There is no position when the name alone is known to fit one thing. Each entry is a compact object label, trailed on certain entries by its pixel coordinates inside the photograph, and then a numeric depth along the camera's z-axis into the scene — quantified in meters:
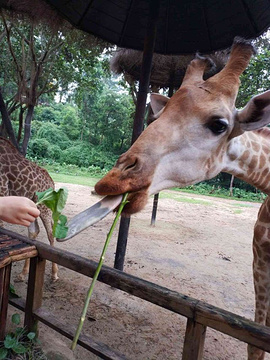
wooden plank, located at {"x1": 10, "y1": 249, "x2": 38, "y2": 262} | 1.98
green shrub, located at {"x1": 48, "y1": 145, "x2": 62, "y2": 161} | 22.62
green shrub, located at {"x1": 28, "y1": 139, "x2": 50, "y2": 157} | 21.92
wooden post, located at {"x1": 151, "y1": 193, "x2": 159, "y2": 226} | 6.78
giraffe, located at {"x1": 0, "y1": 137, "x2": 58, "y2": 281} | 3.75
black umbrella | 2.97
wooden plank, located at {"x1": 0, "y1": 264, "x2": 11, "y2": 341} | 2.08
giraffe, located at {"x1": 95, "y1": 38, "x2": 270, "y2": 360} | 1.32
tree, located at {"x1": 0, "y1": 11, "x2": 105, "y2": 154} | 6.89
